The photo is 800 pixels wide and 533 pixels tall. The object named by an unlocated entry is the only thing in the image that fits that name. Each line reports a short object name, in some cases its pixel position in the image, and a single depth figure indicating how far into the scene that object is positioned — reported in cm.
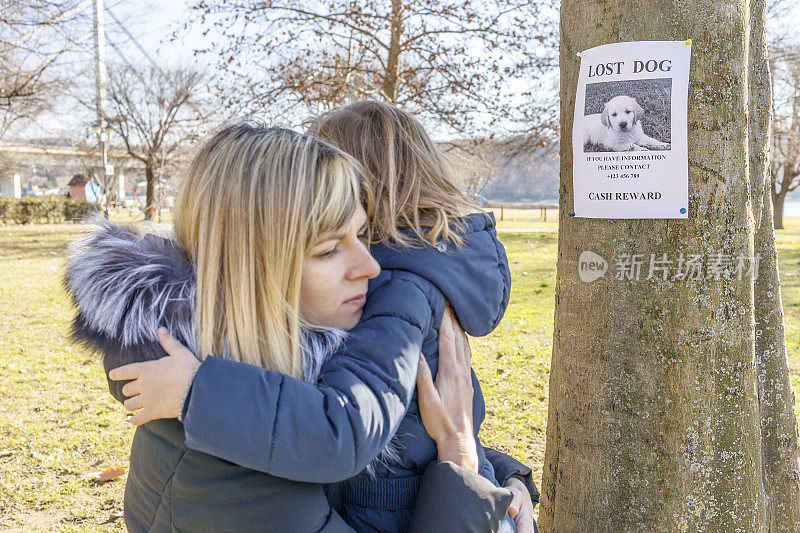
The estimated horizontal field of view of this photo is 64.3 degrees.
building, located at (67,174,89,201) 6700
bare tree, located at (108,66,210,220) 2844
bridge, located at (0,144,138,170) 3434
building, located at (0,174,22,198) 6538
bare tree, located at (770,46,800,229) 2222
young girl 173
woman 141
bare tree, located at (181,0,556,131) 1077
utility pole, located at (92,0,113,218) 2344
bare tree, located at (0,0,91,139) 730
